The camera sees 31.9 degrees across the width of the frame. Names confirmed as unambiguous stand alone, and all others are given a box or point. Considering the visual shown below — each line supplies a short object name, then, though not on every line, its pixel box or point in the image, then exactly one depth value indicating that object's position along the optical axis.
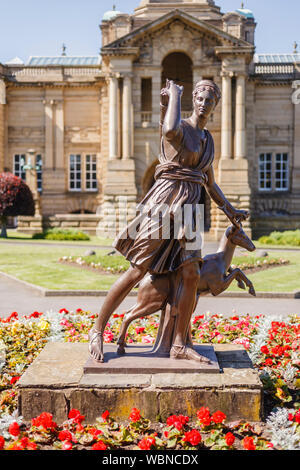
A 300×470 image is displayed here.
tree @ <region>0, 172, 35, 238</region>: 29.00
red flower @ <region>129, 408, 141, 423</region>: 4.62
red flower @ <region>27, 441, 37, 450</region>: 4.26
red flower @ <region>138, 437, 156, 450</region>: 4.21
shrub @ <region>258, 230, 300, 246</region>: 25.76
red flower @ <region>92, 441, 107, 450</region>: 4.17
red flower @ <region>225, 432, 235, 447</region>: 4.22
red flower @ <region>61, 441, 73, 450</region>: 4.30
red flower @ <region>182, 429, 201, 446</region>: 4.25
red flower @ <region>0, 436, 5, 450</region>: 4.16
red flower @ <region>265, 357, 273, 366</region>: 6.21
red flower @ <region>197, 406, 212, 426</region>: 4.59
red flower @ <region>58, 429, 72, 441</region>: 4.39
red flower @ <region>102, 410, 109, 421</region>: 4.71
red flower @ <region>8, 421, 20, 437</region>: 4.43
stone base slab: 5.07
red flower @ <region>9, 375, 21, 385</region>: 5.61
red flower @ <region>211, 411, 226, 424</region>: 4.55
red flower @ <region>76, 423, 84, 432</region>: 4.55
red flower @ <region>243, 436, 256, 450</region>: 4.17
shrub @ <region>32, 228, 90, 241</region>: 28.05
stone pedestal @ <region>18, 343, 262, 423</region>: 4.85
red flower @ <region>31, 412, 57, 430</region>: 4.53
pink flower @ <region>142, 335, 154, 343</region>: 6.74
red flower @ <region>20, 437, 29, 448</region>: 4.21
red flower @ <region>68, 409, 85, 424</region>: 4.63
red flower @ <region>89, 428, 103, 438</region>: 4.48
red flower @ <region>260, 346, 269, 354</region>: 6.30
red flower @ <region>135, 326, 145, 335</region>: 7.50
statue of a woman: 5.25
